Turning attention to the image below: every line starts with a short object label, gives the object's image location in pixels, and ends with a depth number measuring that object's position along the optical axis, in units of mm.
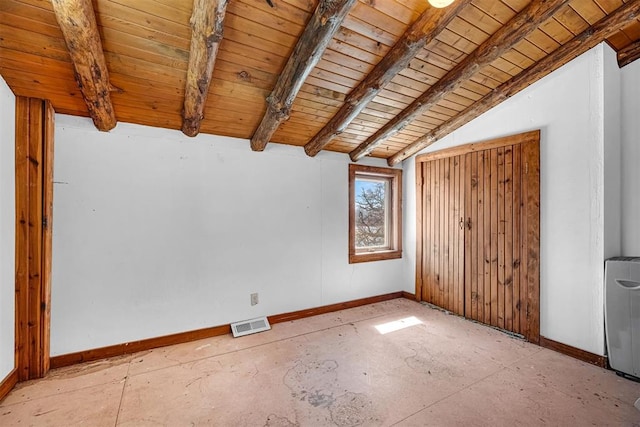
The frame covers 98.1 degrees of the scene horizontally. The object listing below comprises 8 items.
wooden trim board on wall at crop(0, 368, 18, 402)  1849
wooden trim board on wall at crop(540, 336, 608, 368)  2281
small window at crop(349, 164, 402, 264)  3960
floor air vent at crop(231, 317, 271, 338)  2865
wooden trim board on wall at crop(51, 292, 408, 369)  2299
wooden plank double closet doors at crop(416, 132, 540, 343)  2754
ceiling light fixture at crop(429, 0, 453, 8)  1594
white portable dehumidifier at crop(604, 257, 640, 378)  2082
